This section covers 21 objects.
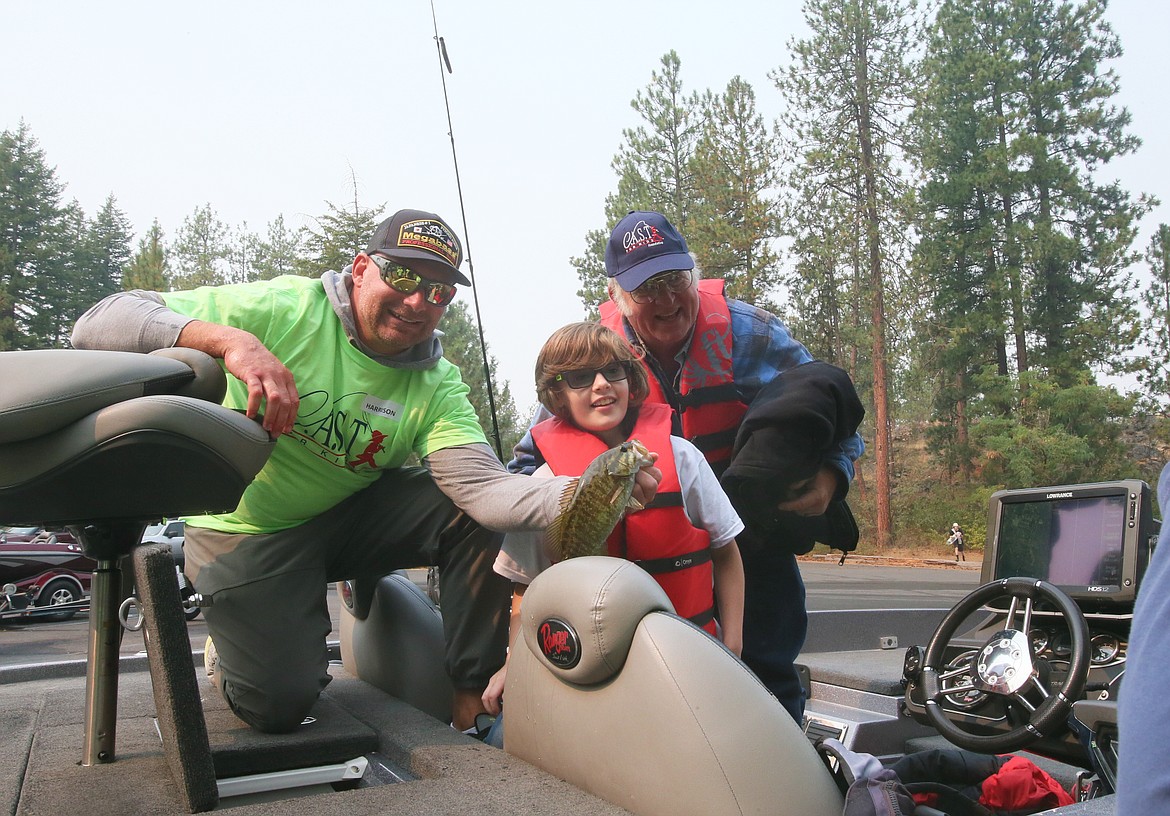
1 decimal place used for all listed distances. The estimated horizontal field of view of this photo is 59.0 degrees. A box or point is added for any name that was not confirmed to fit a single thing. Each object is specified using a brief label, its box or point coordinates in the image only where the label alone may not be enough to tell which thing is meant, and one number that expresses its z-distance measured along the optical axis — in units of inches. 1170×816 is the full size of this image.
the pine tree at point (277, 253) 1766.7
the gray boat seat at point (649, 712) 64.2
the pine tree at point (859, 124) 1136.8
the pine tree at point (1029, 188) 1110.4
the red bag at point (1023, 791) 89.8
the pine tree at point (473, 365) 1424.7
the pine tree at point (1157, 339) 1159.0
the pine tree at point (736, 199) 1160.2
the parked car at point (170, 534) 488.7
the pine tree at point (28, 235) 1599.4
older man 120.6
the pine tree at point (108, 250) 1870.6
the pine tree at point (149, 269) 1414.9
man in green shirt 104.5
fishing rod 117.0
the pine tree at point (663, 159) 1210.0
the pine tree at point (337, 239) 855.1
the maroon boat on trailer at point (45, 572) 468.4
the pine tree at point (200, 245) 1879.9
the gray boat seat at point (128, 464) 69.1
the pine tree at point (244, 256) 1946.4
